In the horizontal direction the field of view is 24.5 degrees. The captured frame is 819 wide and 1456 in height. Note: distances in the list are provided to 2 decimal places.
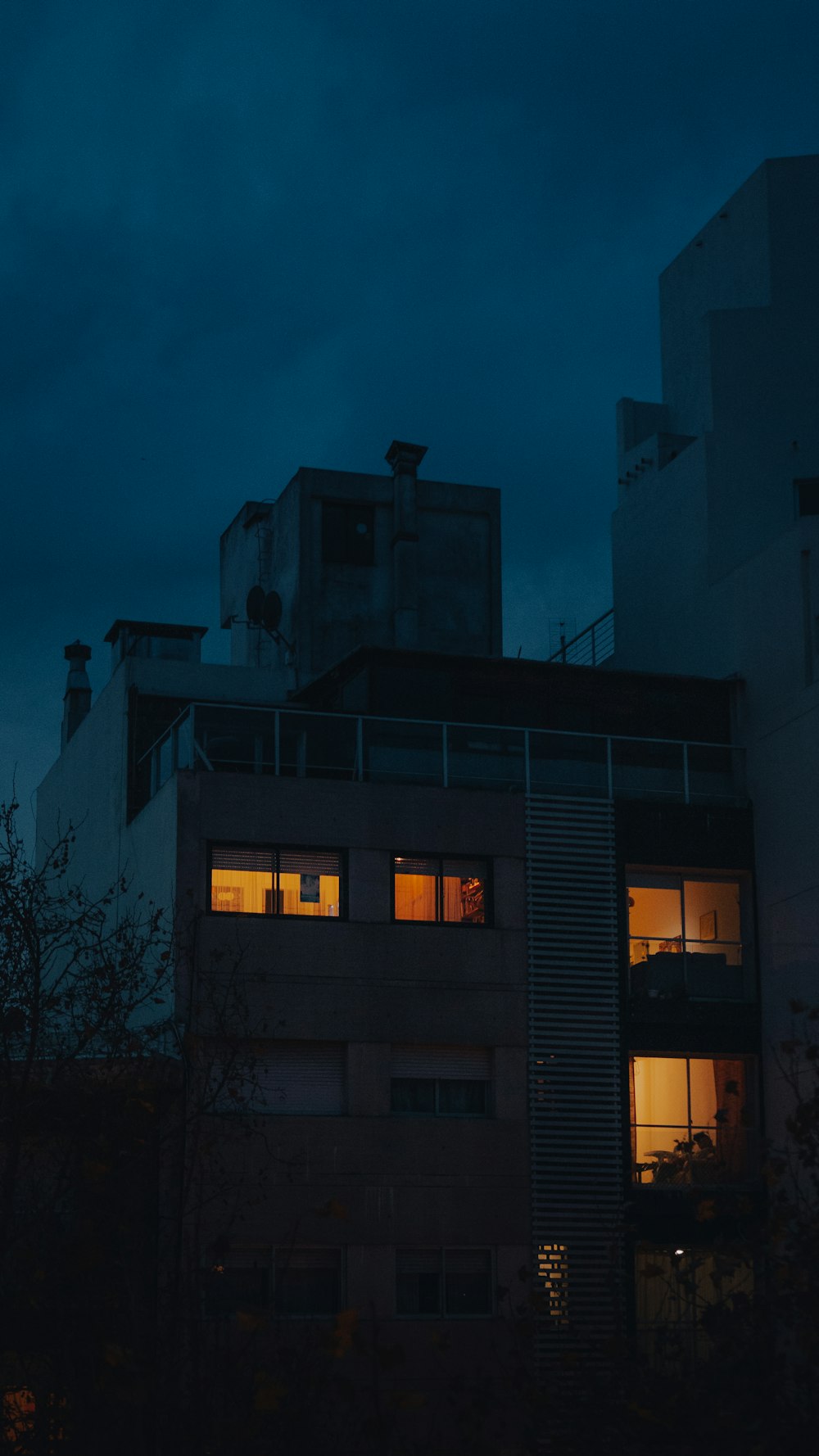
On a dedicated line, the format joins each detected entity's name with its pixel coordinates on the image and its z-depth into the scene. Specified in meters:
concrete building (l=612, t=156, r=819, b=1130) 35.12
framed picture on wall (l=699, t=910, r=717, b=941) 35.78
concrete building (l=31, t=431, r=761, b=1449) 31.66
